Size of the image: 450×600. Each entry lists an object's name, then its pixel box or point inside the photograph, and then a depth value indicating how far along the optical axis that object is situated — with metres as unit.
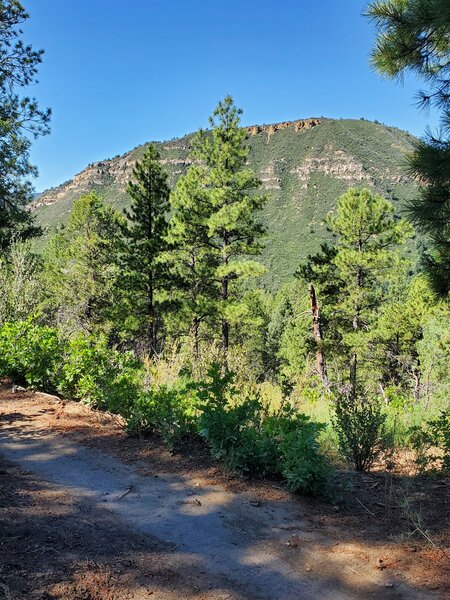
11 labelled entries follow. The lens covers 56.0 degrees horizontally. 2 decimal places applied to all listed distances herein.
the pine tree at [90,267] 21.75
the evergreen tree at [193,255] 17.42
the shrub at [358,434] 4.12
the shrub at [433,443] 3.92
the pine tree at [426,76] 4.22
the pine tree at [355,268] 18.08
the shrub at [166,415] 4.33
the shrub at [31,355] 6.24
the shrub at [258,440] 3.48
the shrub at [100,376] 4.98
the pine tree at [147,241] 19.06
